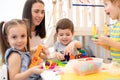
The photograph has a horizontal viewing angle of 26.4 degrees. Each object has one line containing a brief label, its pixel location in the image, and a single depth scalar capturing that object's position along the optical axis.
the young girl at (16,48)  1.57
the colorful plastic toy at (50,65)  1.49
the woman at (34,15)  2.11
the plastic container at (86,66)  1.28
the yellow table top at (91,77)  1.21
